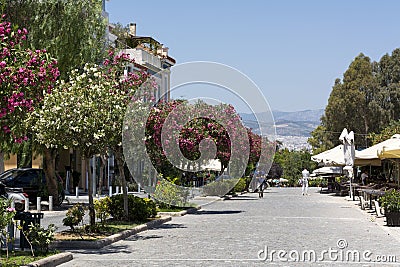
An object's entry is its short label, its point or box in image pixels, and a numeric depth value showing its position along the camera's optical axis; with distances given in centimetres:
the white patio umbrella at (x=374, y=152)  2487
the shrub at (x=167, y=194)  2684
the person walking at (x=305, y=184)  4732
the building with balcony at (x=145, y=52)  5650
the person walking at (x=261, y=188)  4256
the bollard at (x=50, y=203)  2644
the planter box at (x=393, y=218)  1955
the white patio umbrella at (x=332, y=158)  4043
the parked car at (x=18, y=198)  2389
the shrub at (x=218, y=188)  4172
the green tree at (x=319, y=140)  6756
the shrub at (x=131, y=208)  2030
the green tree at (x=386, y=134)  4350
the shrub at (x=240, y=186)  4787
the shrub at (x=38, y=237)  1287
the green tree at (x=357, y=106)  6178
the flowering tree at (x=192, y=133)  2277
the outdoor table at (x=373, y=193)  2320
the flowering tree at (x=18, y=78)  1046
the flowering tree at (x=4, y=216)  1044
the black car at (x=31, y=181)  2845
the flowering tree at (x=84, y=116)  1559
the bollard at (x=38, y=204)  2492
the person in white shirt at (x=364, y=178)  3946
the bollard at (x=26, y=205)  2305
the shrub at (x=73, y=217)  1571
